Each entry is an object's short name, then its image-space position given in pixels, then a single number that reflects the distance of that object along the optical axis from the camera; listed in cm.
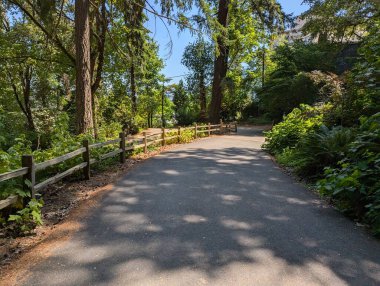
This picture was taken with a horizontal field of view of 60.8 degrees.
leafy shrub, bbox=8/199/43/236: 467
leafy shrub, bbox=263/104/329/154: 1188
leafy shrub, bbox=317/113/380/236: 493
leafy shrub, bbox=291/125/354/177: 742
